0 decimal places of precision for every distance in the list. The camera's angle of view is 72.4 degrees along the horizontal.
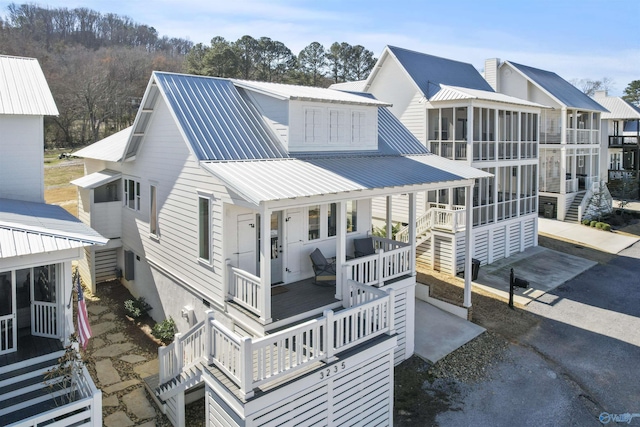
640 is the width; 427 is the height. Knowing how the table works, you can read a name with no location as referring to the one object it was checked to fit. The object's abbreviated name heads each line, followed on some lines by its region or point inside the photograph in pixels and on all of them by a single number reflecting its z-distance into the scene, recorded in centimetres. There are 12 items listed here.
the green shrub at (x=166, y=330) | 1270
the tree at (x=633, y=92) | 6700
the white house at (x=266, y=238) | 812
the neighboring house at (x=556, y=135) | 2952
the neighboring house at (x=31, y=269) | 775
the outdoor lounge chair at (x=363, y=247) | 1336
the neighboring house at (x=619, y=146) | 4069
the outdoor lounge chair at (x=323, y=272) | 1161
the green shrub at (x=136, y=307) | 1418
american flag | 941
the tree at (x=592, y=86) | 9145
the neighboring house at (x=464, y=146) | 1944
